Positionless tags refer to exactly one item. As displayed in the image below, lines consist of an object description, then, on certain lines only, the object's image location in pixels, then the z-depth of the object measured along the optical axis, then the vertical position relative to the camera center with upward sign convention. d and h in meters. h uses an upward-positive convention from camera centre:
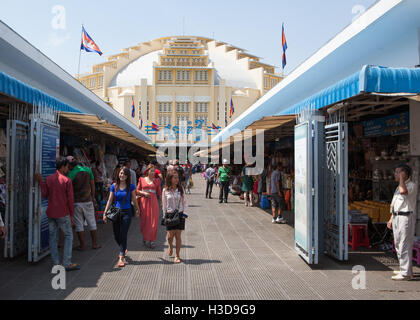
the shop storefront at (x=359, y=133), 5.71 +0.75
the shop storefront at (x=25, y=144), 5.79 +0.45
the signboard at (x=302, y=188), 5.76 -0.24
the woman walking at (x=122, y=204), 5.91 -0.51
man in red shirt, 5.50 -0.56
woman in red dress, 6.98 -0.70
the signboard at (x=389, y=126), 7.08 +0.97
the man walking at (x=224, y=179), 14.21 -0.25
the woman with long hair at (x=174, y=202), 6.07 -0.48
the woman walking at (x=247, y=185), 13.47 -0.46
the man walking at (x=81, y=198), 6.64 -0.48
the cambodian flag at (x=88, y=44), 19.56 +6.58
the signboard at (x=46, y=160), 6.02 +0.18
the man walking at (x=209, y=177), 16.56 -0.21
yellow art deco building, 55.62 +12.27
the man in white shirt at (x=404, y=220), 5.12 -0.63
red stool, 7.05 -1.18
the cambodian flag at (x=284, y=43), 19.95 +6.81
